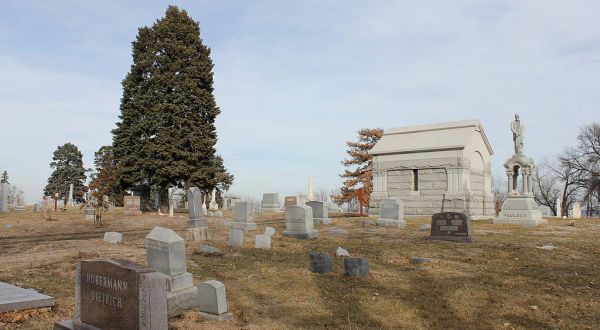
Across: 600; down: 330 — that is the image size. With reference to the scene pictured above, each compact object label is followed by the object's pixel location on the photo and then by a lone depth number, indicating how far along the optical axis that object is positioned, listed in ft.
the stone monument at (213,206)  124.01
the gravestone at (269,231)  54.95
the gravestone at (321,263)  33.04
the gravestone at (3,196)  97.60
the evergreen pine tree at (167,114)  101.09
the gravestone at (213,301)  23.04
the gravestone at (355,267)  32.12
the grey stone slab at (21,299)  21.59
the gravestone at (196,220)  53.83
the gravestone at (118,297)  15.78
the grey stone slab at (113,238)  48.32
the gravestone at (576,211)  99.30
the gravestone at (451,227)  50.80
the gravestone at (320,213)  76.33
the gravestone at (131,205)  90.12
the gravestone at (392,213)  70.18
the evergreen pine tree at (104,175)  140.87
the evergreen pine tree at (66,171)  202.18
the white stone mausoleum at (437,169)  86.74
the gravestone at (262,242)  46.29
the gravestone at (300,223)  55.72
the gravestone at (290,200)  118.12
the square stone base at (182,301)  23.45
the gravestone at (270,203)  127.24
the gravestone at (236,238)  47.44
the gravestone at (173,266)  24.00
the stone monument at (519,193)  72.69
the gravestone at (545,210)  103.38
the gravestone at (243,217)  63.82
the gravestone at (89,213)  79.79
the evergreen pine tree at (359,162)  151.02
